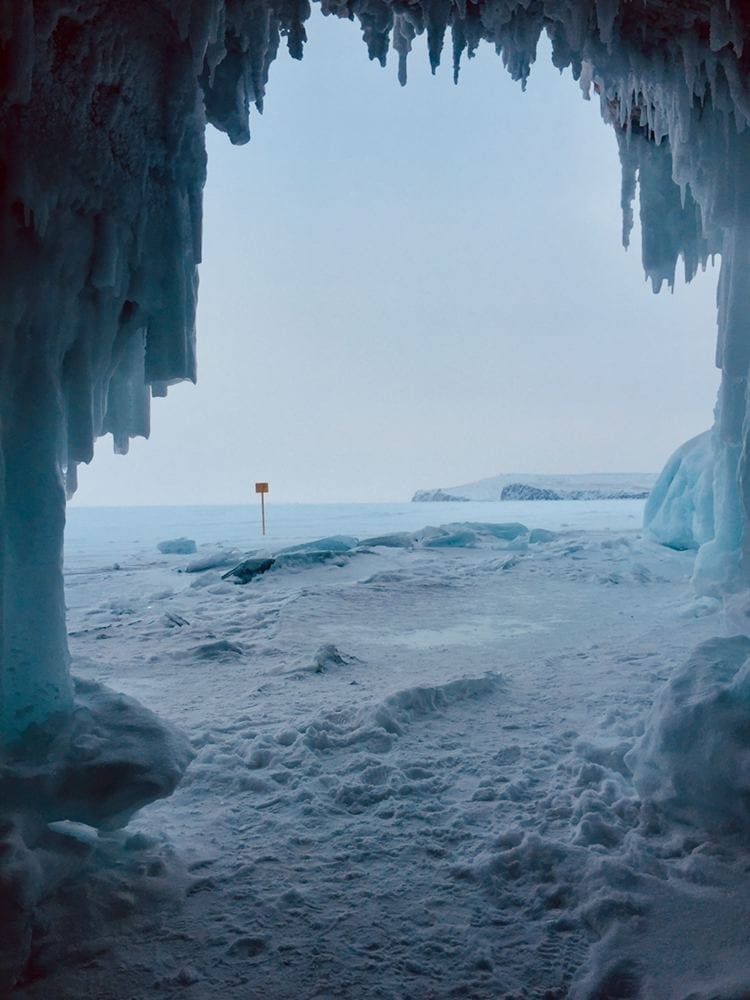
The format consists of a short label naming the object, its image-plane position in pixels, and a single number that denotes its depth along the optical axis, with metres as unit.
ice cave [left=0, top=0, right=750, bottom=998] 2.38
